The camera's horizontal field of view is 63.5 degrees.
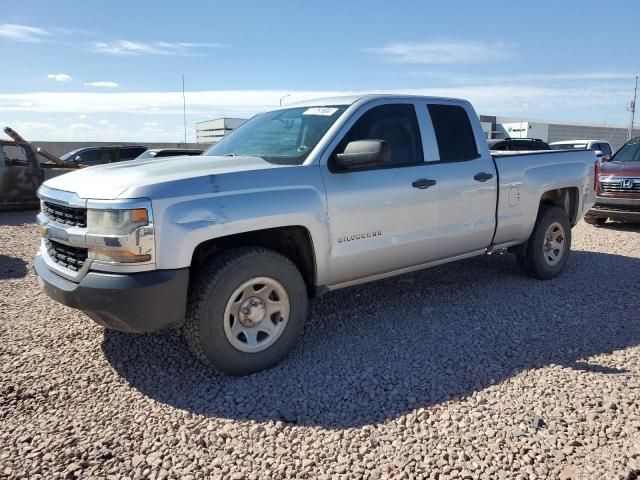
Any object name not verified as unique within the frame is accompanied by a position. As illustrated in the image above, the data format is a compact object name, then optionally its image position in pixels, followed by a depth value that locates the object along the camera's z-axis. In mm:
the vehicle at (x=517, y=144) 13776
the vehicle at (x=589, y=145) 17866
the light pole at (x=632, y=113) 51938
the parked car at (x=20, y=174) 11295
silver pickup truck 3135
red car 9180
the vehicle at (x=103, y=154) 16562
